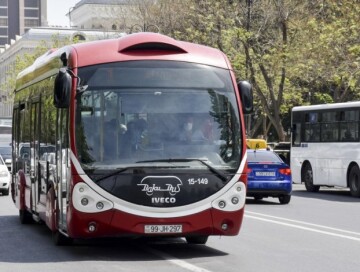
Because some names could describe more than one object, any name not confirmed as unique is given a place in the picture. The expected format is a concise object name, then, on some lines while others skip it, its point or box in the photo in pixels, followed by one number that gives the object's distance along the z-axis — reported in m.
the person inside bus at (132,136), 13.94
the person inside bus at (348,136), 31.71
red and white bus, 13.76
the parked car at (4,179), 33.12
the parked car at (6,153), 49.87
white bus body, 31.77
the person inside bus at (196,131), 14.16
